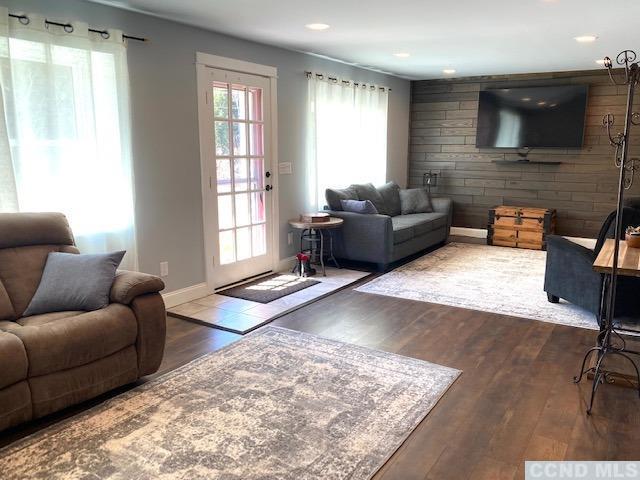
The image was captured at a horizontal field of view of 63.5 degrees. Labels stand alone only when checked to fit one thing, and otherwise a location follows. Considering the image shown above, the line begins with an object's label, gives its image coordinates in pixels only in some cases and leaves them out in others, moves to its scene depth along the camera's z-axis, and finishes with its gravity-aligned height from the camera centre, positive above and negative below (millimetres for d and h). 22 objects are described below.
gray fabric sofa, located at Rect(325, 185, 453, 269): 5617 -911
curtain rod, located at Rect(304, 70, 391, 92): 5668 +881
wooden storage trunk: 6872 -957
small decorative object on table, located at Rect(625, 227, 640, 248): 3301 -529
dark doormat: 4689 -1262
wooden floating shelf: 7148 -101
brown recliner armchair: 2398 -891
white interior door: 4617 -179
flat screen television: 6801 +513
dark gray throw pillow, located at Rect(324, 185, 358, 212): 5961 -483
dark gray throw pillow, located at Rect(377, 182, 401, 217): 6820 -557
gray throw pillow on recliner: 2846 -719
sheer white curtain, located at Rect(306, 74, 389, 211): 5910 +243
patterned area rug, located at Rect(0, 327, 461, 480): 2203 -1303
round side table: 5382 -892
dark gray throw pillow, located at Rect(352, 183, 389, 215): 6393 -501
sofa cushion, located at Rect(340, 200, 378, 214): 5828 -581
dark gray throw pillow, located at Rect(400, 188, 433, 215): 7083 -639
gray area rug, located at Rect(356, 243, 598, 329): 4383 -1280
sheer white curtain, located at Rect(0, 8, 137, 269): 3150 +161
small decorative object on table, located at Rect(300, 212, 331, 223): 5480 -664
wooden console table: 2770 -599
